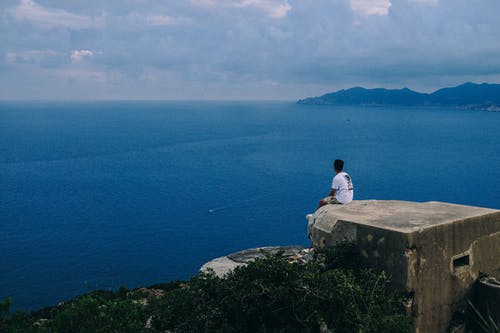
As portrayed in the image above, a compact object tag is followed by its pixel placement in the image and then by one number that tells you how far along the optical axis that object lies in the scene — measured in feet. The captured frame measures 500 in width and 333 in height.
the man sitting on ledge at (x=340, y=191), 38.68
